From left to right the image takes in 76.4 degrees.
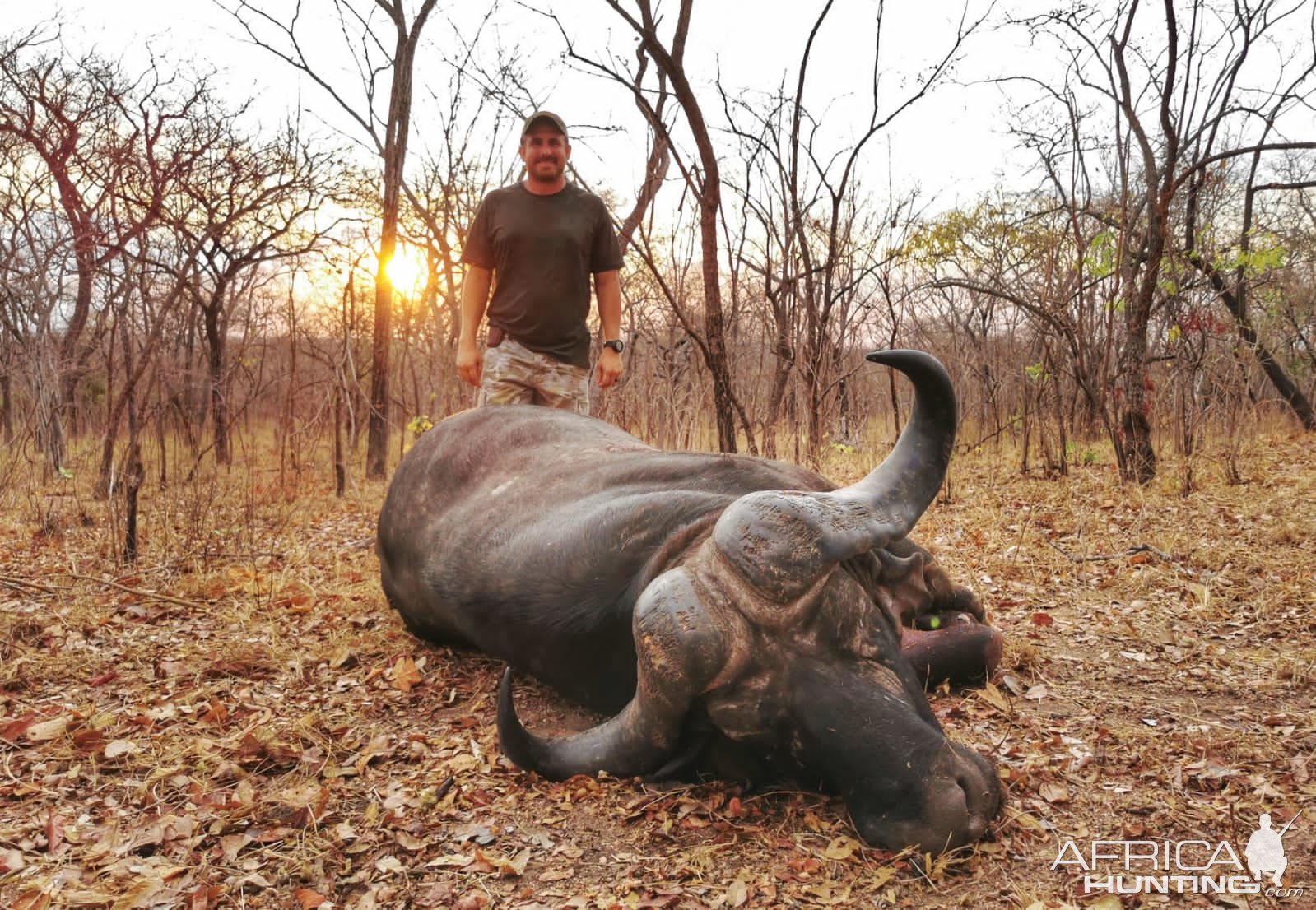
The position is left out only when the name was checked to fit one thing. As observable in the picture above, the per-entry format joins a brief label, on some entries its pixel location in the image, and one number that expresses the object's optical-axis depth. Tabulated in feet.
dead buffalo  6.41
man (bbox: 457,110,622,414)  14.10
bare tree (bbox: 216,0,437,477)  31.35
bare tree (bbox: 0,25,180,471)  15.35
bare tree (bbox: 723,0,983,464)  19.43
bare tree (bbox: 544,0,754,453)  16.46
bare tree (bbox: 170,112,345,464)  25.58
